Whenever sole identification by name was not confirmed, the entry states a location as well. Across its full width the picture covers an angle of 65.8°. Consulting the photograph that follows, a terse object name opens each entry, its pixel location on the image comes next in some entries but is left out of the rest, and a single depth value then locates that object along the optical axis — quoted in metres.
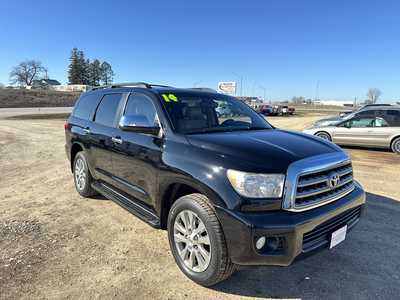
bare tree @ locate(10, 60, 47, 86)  99.37
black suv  2.58
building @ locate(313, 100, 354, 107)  148.88
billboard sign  47.31
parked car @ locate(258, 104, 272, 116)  39.81
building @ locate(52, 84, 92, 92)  86.16
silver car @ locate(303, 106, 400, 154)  10.62
